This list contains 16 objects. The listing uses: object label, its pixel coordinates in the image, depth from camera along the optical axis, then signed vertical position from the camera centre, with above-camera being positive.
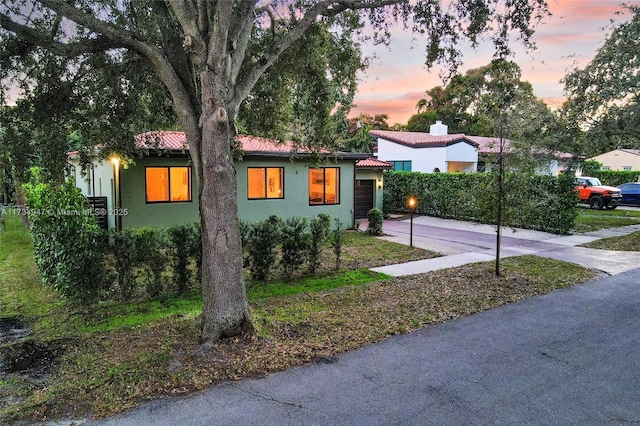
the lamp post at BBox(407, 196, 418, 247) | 12.78 -0.31
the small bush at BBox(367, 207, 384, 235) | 15.23 -1.10
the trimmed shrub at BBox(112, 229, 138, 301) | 6.93 -1.13
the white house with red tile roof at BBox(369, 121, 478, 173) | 25.45 +2.67
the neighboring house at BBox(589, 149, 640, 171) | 38.59 +3.14
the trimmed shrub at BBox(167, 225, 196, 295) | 7.47 -1.07
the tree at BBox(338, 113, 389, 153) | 22.36 +3.10
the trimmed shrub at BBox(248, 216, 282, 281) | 8.24 -1.06
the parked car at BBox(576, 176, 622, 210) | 23.06 -0.21
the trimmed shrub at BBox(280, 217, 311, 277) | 8.62 -1.08
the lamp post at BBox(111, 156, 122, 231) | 11.94 +0.05
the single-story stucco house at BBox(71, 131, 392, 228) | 12.21 +0.28
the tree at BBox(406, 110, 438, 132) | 45.28 +8.05
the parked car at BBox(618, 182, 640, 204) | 25.14 -0.05
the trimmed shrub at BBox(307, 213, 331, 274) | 8.97 -0.97
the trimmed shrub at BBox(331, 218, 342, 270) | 9.56 -1.22
